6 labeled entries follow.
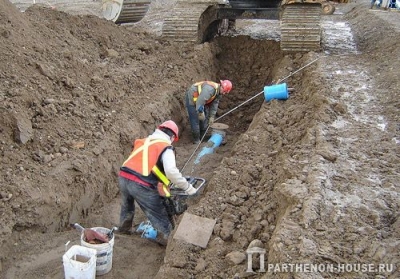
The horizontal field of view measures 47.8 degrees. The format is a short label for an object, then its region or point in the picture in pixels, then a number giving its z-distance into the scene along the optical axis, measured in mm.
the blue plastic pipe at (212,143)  8641
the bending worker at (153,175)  5316
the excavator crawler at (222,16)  10820
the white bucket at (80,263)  4375
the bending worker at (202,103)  8656
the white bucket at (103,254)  4707
